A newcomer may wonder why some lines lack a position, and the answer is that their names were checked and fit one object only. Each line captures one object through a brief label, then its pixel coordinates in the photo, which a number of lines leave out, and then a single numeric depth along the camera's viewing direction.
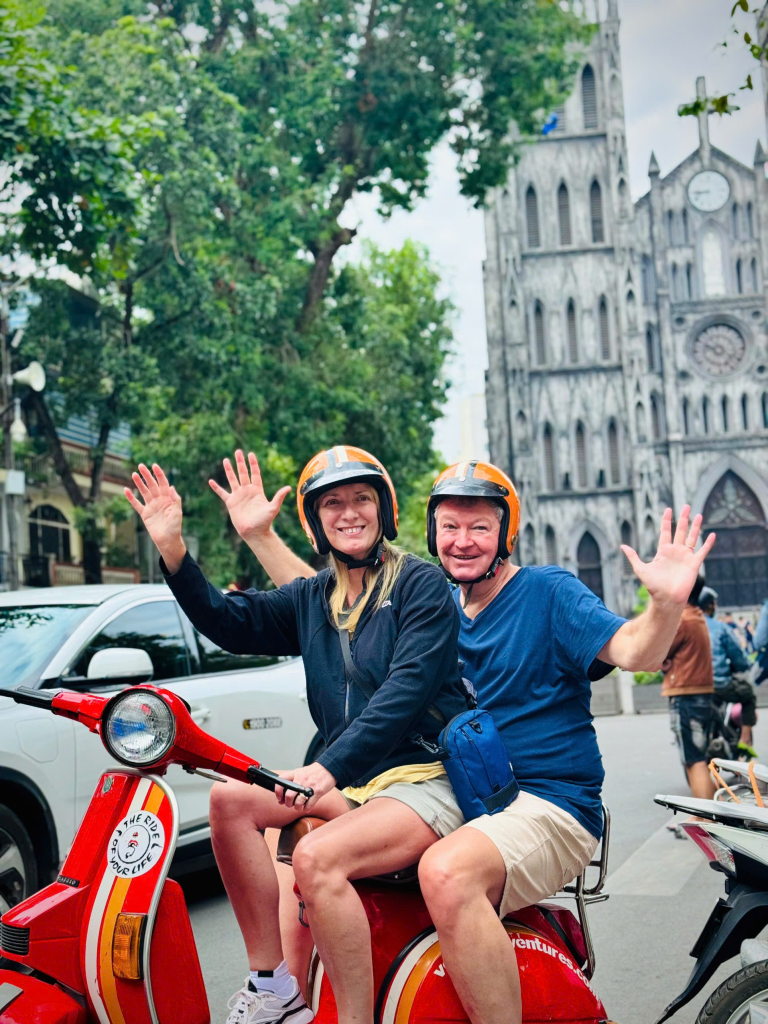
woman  2.85
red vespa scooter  2.73
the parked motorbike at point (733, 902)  2.96
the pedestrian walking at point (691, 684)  8.80
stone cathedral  51.97
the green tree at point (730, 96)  6.81
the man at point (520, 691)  2.82
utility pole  19.24
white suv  4.91
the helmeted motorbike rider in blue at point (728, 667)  10.45
